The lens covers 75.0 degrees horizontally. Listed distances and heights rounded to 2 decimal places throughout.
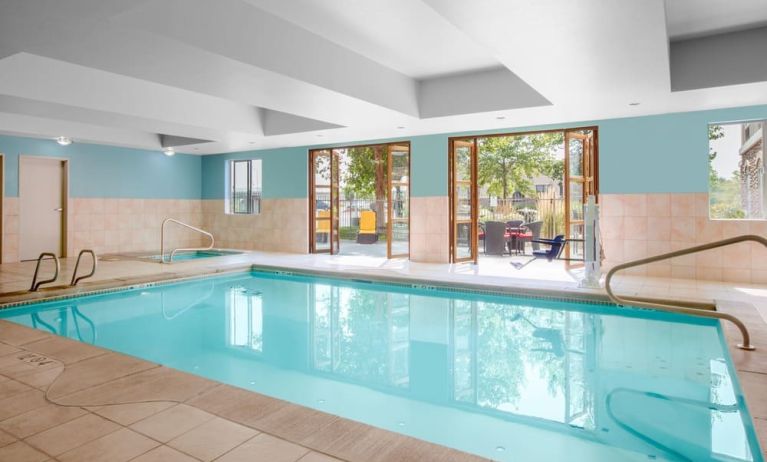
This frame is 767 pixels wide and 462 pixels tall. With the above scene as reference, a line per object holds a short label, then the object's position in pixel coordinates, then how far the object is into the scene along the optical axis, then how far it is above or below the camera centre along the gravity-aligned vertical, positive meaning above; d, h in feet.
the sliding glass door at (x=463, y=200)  27.99 +1.71
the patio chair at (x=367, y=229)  39.47 +0.15
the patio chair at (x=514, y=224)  36.78 +0.42
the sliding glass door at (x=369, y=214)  29.50 +1.17
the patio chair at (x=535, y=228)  33.88 +0.11
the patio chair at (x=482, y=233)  32.42 -0.21
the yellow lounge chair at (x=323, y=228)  33.94 +0.23
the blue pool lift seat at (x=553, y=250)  22.29 -0.93
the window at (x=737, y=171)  21.15 +2.46
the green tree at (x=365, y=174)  52.31 +6.15
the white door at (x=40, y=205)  29.32 +1.70
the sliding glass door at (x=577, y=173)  24.07 +2.74
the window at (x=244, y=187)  36.73 +3.35
